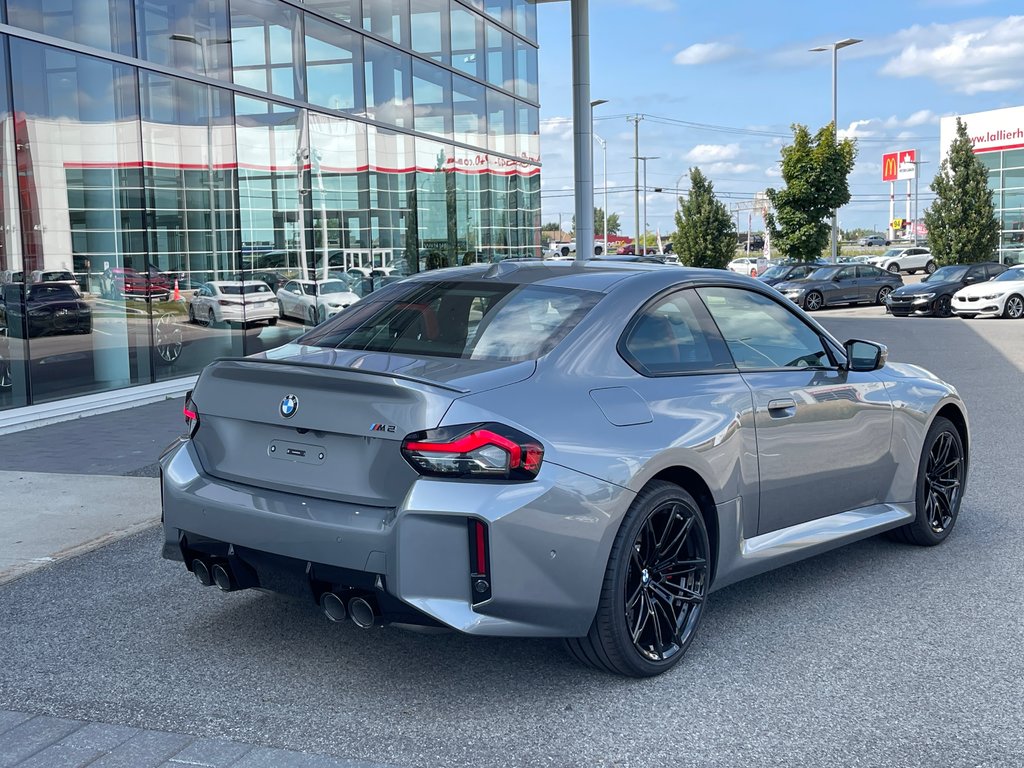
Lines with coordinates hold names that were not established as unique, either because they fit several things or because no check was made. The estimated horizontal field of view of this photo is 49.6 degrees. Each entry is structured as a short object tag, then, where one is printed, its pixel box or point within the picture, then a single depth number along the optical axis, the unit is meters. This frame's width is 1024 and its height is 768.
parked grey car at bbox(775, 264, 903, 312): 32.53
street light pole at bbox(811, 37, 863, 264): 43.28
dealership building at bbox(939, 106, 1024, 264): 50.28
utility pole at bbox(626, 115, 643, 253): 78.38
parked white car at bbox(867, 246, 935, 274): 62.09
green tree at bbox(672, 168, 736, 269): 48.34
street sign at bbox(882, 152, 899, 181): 95.50
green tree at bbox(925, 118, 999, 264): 40.56
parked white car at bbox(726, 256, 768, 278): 55.39
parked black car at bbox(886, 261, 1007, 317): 28.64
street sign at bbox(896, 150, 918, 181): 93.31
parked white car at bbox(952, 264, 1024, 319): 26.94
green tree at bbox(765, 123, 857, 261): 39.06
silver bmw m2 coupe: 3.63
